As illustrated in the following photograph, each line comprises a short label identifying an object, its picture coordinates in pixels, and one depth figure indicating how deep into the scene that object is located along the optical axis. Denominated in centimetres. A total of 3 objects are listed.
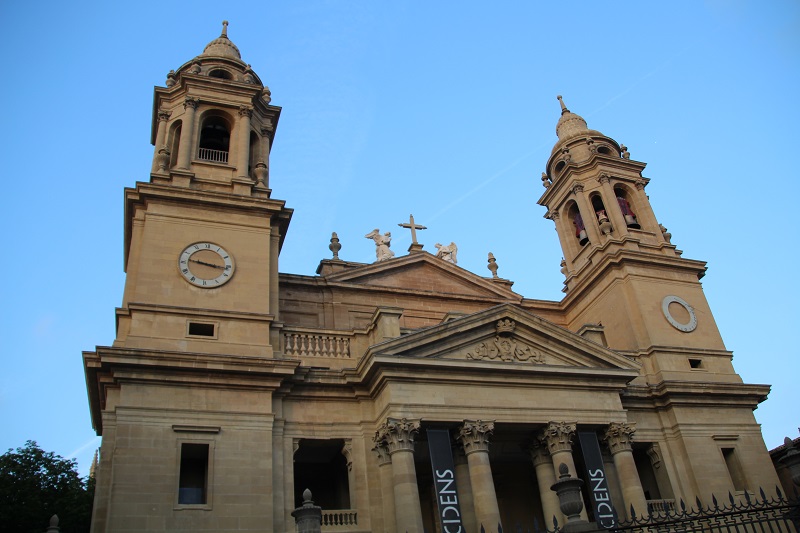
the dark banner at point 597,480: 1927
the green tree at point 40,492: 2880
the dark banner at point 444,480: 1783
